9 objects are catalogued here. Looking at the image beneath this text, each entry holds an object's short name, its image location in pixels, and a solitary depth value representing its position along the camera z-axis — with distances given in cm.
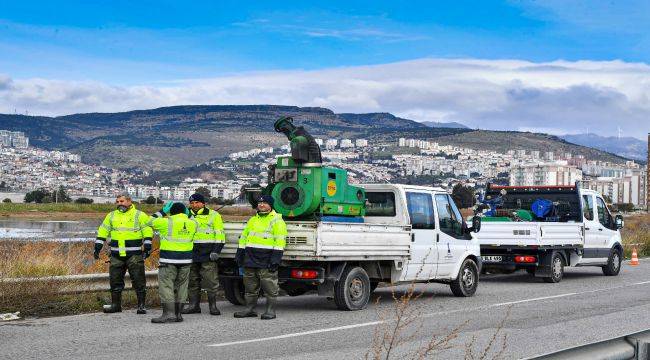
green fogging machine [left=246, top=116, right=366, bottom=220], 1405
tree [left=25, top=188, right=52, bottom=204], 13025
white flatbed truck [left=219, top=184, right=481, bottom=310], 1315
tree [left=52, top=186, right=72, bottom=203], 13150
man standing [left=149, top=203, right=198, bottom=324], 1245
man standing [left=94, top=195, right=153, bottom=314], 1305
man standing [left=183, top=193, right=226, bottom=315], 1306
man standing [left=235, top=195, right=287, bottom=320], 1266
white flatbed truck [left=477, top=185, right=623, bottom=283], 2019
